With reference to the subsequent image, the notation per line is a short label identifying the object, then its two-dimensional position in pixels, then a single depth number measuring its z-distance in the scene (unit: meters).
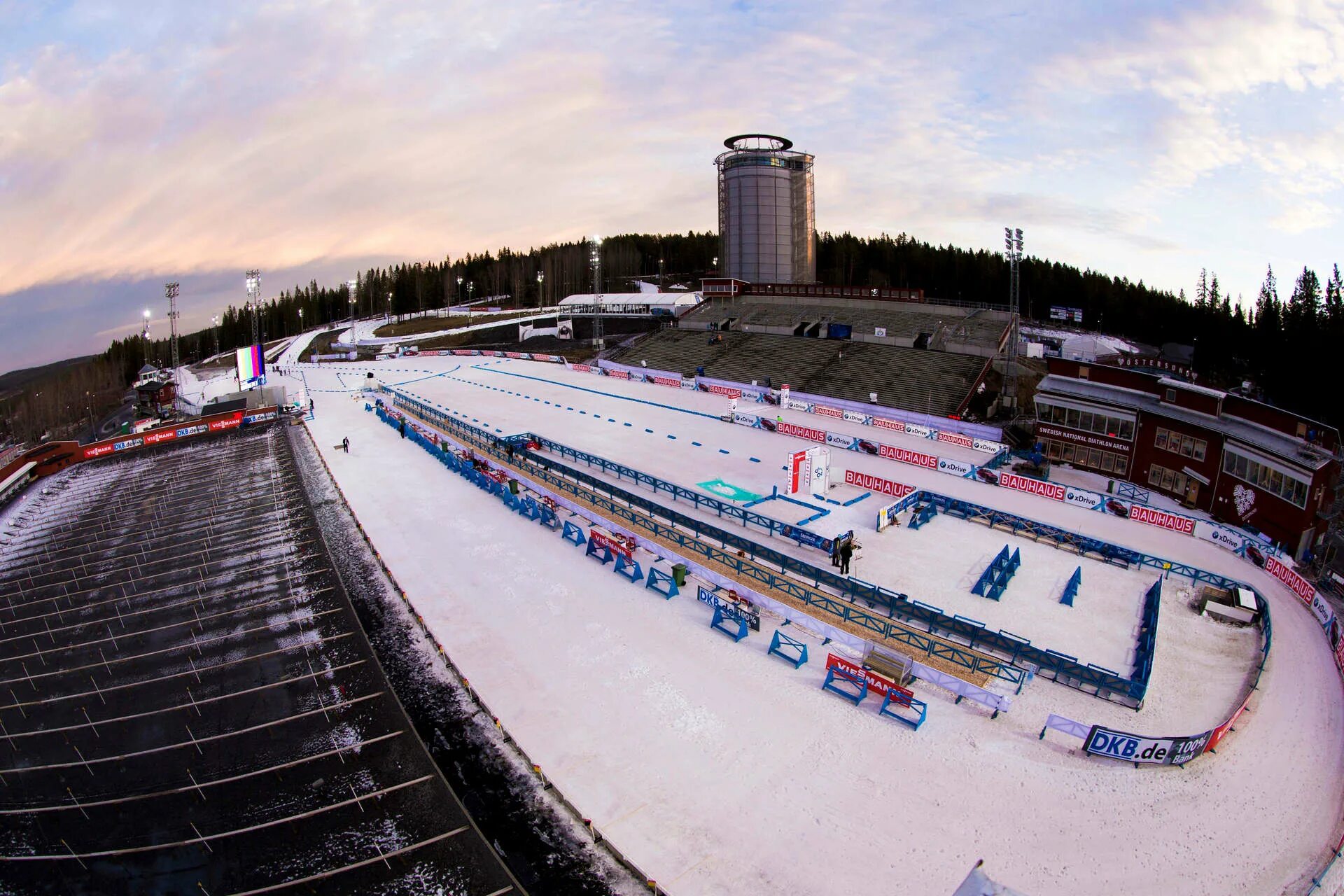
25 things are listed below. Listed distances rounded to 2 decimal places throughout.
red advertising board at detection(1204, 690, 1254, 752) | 14.02
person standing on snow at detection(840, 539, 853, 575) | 21.58
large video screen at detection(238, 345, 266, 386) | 52.22
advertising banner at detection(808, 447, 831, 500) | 29.39
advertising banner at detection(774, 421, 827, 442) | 39.38
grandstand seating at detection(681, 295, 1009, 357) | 57.81
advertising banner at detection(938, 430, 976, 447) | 39.00
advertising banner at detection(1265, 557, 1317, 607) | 20.73
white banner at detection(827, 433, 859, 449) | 38.23
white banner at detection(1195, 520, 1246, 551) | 24.16
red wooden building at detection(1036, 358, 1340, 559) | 24.86
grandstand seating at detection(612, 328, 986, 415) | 49.72
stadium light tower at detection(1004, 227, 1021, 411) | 39.50
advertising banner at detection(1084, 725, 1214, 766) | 13.69
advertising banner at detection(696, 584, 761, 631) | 18.59
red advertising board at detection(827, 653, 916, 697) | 15.30
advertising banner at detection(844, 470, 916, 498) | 29.45
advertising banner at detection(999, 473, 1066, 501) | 29.75
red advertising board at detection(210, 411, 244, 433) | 48.62
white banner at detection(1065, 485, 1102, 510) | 28.66
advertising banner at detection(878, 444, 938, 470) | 34.78
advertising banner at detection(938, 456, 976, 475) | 33.06
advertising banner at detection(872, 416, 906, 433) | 42.56
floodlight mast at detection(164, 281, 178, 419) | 60.09
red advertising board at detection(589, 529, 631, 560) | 22.55
